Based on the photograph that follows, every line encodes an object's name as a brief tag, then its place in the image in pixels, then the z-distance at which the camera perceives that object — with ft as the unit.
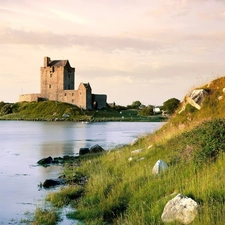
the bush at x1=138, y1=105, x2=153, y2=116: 505.25
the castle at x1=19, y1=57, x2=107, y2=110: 492.13
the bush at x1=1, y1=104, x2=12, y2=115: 547.49
